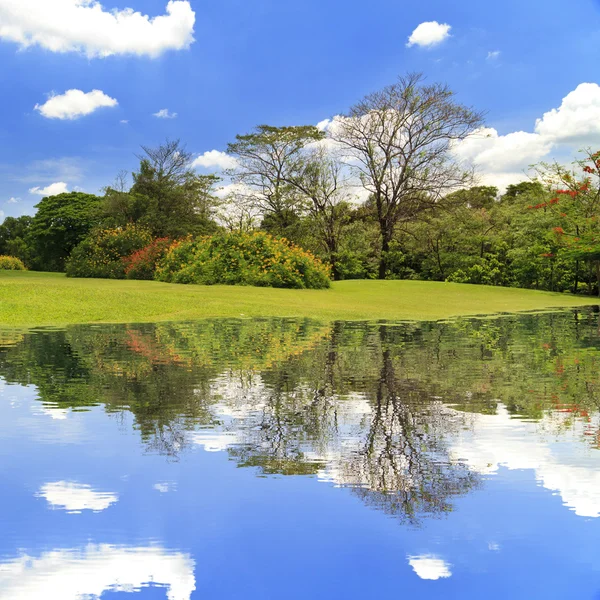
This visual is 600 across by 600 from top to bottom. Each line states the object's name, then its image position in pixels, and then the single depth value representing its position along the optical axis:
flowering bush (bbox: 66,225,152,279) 30.52
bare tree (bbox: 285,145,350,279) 35.12
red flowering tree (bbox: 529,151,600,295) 26.61
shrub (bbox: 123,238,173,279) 28.09
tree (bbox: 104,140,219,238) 34.19
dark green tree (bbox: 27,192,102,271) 48.75
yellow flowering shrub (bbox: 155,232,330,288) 23.77
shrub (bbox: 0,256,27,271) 45.69
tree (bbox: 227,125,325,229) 34.84
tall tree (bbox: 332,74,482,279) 32.97
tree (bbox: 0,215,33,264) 59.93
